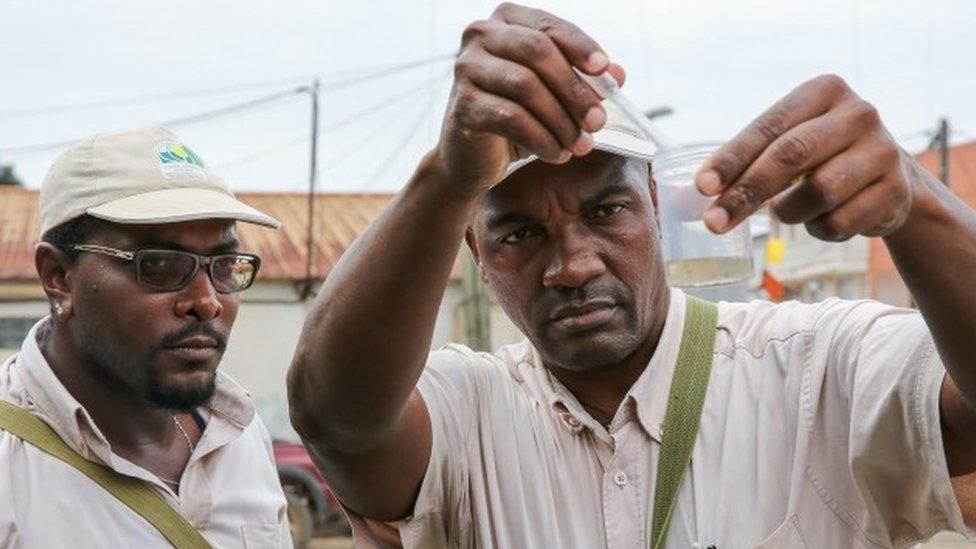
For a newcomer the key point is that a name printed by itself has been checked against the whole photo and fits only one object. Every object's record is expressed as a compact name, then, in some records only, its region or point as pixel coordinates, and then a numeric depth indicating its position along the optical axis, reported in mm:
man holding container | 2045
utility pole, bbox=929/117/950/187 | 24938
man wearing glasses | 3689
